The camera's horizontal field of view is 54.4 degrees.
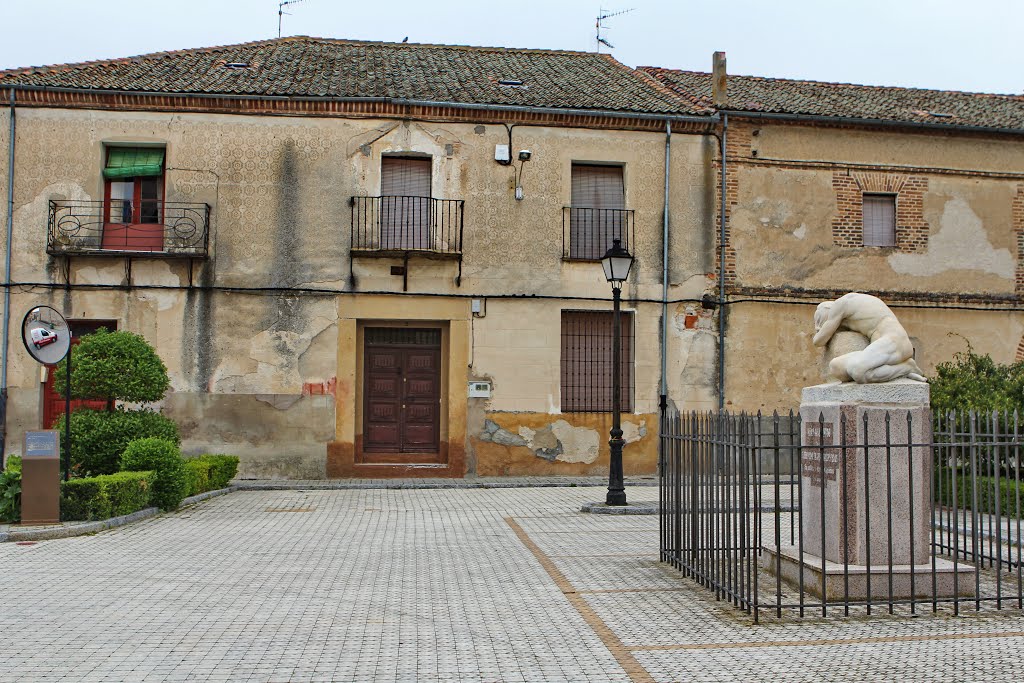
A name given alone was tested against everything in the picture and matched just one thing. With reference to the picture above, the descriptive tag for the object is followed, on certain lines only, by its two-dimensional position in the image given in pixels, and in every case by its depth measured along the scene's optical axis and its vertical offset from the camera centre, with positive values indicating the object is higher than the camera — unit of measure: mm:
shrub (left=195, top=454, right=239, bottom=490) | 14625 -1270
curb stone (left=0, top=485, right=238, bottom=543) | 9773 -1482
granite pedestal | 6754 -739
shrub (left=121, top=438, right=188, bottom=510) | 11898 -968
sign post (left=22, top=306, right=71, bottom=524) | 10211 -975
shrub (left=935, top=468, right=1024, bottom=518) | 10859 -1138
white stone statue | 7004 +358
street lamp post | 12727 -414
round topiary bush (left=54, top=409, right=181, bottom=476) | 12320 -662
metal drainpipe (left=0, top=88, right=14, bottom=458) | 16688 +1239
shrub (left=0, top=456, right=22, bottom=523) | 10359 -1191
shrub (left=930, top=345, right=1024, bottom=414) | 12625 +45
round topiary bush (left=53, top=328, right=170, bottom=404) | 12570 +183
